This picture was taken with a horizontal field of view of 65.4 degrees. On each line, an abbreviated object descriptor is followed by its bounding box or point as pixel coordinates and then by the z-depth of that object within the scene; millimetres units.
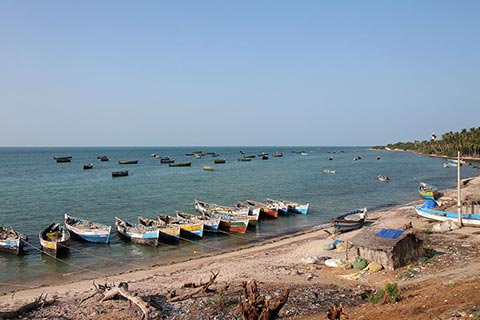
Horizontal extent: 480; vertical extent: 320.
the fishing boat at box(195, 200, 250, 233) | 32406
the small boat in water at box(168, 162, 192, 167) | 111794
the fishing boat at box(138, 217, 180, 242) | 29052
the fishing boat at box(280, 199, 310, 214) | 39812
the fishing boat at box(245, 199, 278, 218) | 37969
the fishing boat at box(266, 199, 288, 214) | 39000
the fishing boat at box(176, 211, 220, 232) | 32094
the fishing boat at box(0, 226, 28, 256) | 26344
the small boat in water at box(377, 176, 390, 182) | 69925
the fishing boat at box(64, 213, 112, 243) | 29500
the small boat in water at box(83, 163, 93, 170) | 103625
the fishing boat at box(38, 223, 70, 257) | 26094
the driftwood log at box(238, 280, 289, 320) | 7781
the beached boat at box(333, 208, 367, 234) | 30030
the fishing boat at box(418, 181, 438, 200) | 46625
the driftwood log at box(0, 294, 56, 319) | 15172
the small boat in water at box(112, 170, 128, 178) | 83375
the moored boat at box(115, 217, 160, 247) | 28666
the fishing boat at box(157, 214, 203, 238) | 30281
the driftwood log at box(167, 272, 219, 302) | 16281
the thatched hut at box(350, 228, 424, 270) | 18531
